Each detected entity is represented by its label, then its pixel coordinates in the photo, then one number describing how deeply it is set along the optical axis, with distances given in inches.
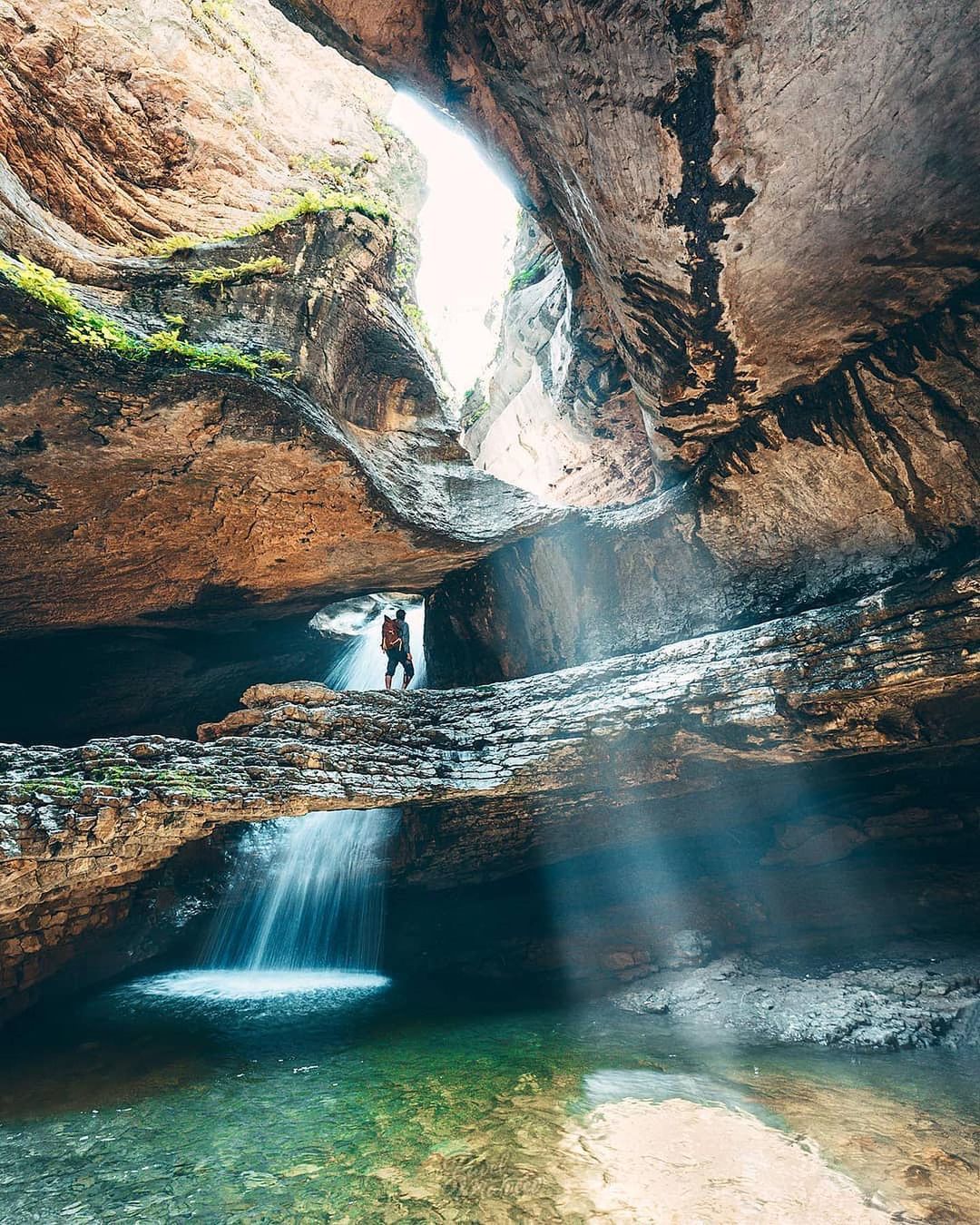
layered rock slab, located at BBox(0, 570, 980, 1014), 188.9
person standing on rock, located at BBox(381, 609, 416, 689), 382.0
